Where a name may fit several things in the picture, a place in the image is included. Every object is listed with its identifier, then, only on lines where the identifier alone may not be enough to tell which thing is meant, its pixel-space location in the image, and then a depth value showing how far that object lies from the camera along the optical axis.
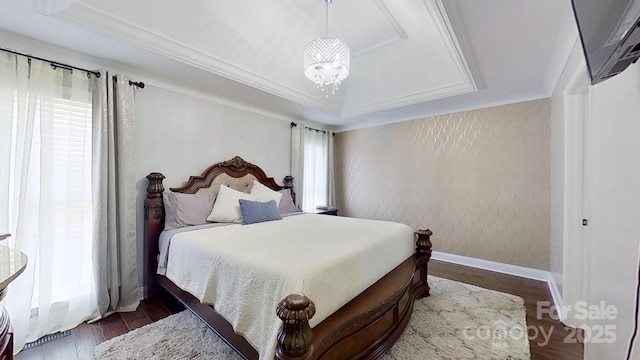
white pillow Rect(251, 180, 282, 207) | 3.39
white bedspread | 1.37
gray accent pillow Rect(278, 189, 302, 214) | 3.64
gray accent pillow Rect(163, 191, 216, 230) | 2.61
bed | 1.15
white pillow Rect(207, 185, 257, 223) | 2.85
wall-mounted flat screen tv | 0.71
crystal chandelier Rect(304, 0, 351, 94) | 2.34
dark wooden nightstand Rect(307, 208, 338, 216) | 4.37
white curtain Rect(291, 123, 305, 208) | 4.30
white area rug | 1.76
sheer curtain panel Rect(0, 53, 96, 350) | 1.90
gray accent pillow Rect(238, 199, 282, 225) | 2.85
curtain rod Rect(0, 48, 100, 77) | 1.94
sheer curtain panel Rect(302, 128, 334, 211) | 4.63
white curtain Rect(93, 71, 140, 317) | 2.25
